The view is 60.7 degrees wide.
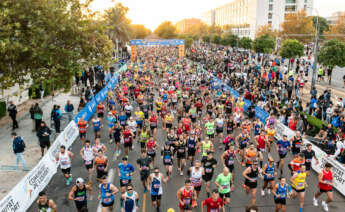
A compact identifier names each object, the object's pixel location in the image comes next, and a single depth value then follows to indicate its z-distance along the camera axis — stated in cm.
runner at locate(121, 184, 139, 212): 741
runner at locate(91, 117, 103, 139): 1419
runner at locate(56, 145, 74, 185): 999
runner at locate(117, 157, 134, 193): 894
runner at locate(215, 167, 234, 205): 836
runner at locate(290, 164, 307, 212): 875
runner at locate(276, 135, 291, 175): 1112
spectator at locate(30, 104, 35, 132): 1608
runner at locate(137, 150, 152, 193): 942
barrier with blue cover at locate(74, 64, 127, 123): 1792
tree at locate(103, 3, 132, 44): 5400
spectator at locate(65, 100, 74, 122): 1645
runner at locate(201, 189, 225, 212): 725
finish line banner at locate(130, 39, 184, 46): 5681
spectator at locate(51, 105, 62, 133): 1531
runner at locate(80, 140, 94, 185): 1024
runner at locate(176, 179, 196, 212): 769
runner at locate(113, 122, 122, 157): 1293
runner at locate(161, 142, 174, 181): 1012
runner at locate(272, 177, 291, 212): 819
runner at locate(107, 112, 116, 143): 1423
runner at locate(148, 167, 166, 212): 825
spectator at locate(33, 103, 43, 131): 1577
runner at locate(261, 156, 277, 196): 923
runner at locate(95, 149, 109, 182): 970
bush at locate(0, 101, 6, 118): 1955
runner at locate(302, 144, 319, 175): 1041
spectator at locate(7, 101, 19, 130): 1662
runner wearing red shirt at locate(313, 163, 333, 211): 882
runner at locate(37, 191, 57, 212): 720
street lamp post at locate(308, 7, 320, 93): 2137
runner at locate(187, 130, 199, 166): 1124
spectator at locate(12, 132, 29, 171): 1126
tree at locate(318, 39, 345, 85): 2745
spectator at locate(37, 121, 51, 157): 1234
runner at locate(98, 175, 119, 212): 779
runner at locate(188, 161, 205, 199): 866
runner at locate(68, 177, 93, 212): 772
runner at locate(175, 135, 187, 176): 1099
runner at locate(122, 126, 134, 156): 1211
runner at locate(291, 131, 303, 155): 1156
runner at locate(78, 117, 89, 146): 1353
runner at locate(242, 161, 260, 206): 880
